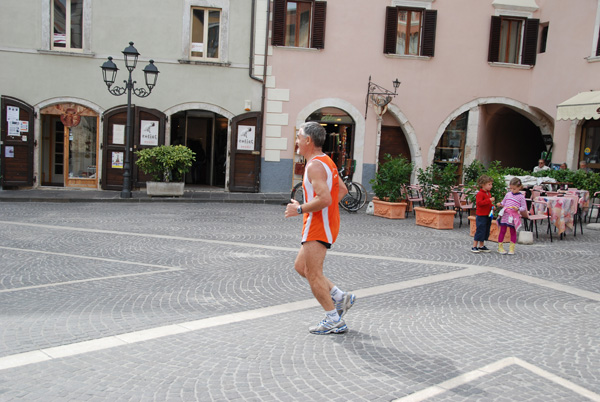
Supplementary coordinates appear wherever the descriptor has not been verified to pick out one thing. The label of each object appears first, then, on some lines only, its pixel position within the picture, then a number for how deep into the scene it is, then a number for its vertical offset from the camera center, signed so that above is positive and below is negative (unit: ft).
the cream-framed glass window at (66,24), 55.31 +11.43
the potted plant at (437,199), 38.75 -2.74
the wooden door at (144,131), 56.18 +1.23
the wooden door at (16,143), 54.49 -0.67
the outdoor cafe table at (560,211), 34.96 -2.72
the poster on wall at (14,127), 54.65 +0.84
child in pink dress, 29.55 -2.54
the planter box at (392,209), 43.24 -4.01
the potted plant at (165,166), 50.85 -1.94
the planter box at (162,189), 51.01 -4.03
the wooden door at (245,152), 57.67 -0.31
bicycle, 46.29 -3.49
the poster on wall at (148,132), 56.39 +1.16
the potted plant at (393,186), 43.10 -2.22
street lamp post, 47.83 +5.13
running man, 14.66 -1.95
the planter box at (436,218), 38.60 -4.01
